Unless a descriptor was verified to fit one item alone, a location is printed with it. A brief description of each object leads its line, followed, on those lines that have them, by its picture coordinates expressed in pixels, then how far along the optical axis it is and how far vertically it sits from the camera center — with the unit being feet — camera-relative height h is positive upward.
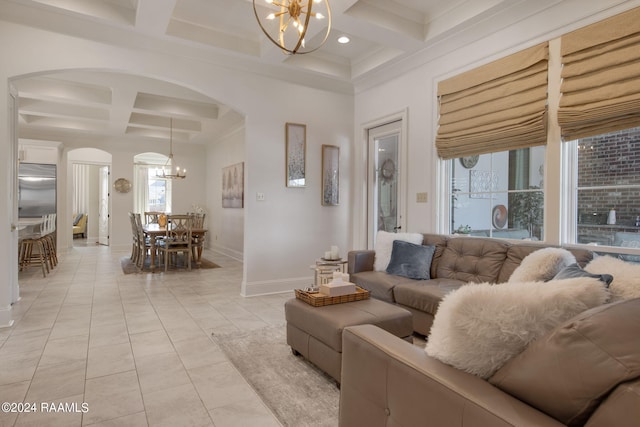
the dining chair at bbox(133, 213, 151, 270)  21.13 -2.12
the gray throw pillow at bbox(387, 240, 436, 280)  11.27 -1.61
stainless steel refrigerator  25.27 +1.38
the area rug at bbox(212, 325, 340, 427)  6.40 -3.61
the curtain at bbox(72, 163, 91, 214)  36.47 +1.76
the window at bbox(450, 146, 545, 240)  10.73 +0.56
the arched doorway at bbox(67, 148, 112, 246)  34.83 +0.42
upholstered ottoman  7.14 -2.41
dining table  20.71 -1.46
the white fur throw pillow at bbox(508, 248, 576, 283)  7.62 -1.16
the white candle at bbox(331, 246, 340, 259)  12.32 -1.47
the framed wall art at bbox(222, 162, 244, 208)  24.02 +1.71
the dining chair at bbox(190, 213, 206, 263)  22.27 -1.92
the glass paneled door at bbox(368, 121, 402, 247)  15.56 +1.40
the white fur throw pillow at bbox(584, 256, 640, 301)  4.90 -0.96
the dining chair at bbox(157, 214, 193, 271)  20.62 -1.64
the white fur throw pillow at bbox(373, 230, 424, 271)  12.31 -1.17
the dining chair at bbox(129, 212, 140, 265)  22.57 -2.15
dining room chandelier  25.44 +3.16
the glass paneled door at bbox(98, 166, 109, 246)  34.45 +0.21
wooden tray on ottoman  8.18 -2.06
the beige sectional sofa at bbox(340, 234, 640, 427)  2.47 -1.55
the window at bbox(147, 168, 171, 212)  38.60 +1.79
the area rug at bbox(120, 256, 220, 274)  20.00 -3.42
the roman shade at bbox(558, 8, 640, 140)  8.20 +3.27
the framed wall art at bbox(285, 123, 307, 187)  15.89 +2.56
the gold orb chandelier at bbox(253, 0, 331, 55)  11.44 +6.35
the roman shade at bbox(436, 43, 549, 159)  10.12 +3.30
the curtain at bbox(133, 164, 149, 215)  38.22 +2.40
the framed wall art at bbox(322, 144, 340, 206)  16.78 +1.68
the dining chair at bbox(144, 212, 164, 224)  26.12 -0.55
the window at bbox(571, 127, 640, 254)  8.61 +0.59
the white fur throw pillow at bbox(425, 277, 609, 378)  3.34 -1.01
